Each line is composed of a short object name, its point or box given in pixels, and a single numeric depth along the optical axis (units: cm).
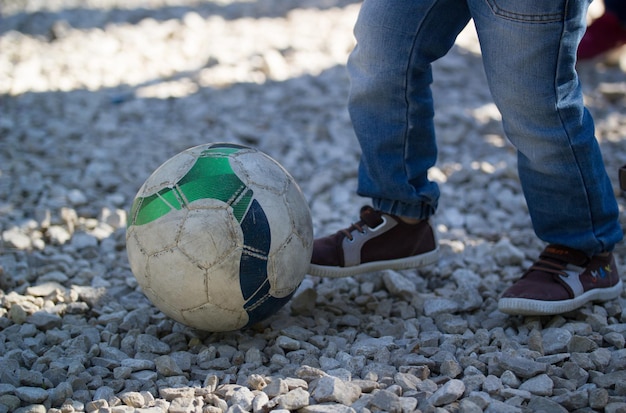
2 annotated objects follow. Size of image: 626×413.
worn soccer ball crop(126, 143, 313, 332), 236
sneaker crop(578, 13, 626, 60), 573
